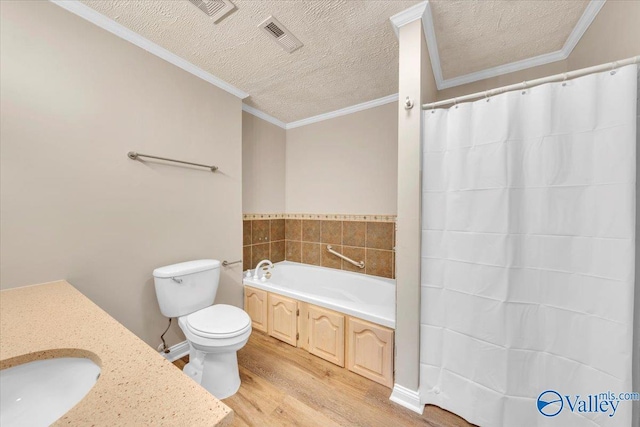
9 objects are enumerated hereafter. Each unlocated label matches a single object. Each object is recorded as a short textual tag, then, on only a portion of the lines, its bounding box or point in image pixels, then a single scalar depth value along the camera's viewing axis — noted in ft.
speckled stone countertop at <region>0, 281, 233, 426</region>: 1.53
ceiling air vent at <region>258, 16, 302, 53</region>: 4.93
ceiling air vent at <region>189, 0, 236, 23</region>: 4.47
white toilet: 5.06
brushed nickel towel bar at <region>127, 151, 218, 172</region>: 5.38
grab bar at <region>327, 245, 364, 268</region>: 8.66
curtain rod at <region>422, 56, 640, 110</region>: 3.27
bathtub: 5.83
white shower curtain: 3.34
